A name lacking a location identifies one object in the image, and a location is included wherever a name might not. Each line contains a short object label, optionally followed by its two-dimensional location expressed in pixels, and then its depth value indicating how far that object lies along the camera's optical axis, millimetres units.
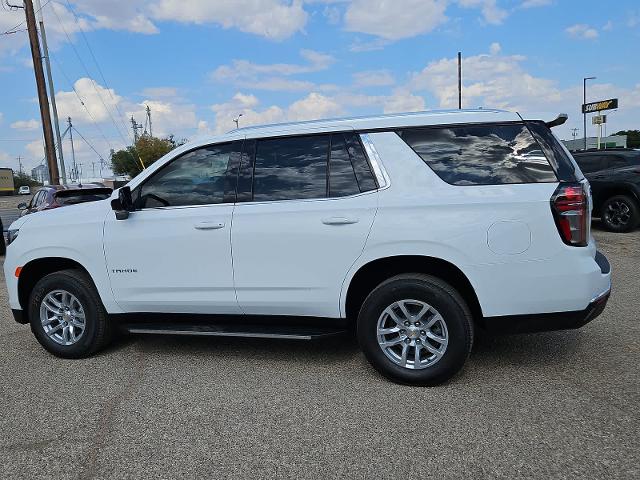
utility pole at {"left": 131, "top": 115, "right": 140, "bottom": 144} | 87062
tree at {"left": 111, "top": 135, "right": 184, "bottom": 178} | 55684
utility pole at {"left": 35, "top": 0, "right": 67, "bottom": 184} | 23750
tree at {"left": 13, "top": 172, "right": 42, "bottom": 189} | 104856
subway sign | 51156
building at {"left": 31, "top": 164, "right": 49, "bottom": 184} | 135950
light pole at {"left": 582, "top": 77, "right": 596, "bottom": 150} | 52056
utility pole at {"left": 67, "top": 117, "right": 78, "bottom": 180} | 79175
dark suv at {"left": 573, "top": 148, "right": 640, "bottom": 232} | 10539
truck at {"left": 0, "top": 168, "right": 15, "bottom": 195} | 73000
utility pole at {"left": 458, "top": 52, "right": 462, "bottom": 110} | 35844
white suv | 3598
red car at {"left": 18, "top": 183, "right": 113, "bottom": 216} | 11484
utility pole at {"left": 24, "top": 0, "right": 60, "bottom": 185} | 19188
